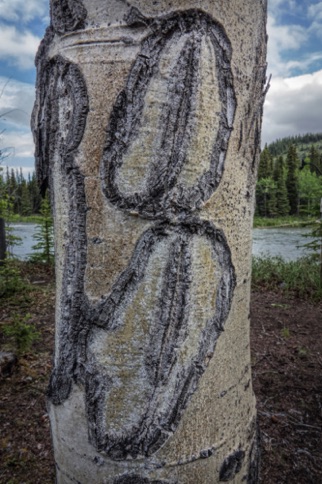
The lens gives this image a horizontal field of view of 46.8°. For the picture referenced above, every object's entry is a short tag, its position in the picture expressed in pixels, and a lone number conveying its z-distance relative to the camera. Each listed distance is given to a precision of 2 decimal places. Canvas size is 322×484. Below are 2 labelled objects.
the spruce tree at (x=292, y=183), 53.00
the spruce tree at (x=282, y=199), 50.34
